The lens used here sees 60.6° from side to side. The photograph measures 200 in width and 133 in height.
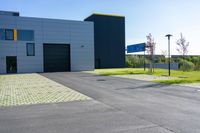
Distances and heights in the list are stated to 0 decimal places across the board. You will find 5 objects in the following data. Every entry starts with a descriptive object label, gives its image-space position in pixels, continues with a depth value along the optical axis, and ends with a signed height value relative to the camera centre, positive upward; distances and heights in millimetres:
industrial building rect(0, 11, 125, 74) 25146 +3015
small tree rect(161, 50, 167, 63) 44103 +2341
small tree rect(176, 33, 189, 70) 33097 +3201
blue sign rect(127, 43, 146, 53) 26017 +2439
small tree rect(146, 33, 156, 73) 27211 +3489
